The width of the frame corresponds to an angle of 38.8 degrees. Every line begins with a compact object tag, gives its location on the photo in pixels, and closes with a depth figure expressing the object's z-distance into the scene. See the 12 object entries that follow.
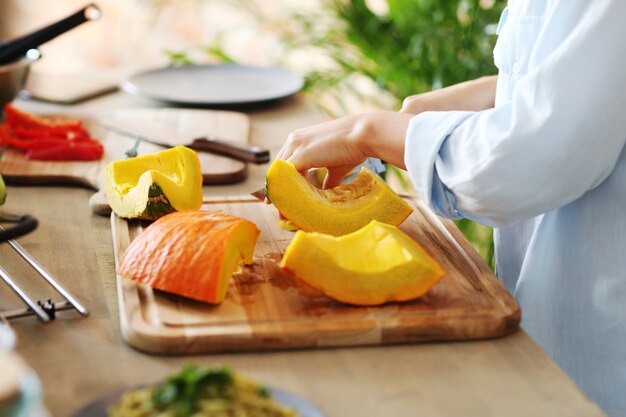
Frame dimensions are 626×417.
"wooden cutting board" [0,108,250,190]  1.86
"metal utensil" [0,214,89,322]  1.13
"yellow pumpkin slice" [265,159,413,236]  1.47
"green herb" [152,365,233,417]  0.85
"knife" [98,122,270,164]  1.99
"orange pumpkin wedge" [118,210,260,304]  1.23
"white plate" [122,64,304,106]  2.47
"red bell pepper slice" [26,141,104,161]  1.94
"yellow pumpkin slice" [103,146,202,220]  1.52
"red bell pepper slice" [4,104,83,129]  2.08
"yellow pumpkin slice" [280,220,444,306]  1.21
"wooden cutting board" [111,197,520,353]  1.16
